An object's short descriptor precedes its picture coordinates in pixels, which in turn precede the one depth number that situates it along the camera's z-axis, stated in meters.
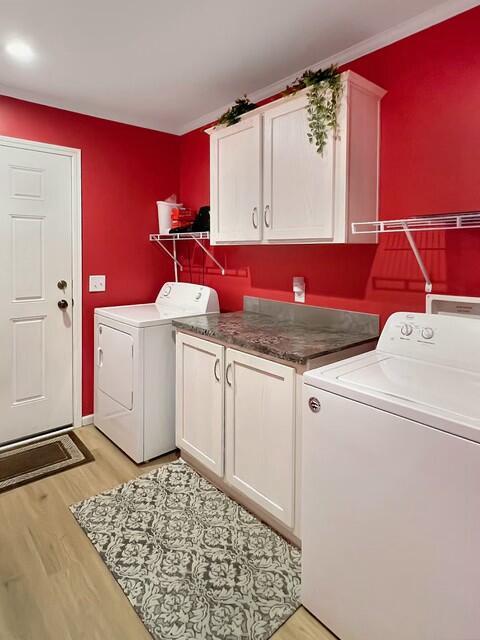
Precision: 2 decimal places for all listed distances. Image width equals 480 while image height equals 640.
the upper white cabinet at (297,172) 1.88
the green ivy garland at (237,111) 2.36
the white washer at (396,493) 1.06
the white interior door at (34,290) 2.68
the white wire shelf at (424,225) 1.57
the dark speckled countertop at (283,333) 1.79
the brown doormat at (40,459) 2.42
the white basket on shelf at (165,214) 3.22
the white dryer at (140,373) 2.52
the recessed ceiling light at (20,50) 2.07
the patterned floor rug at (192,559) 1.50
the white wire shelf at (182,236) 2.88
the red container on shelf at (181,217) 3.13
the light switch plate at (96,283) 3.04
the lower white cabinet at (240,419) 1.81
